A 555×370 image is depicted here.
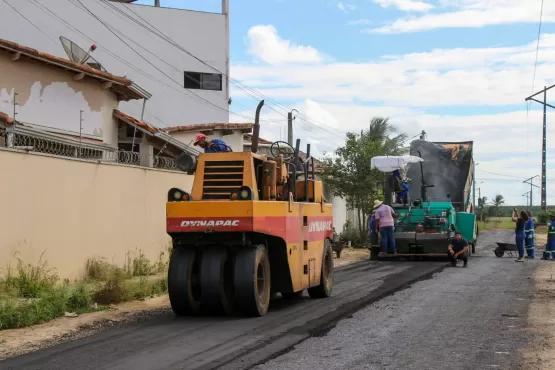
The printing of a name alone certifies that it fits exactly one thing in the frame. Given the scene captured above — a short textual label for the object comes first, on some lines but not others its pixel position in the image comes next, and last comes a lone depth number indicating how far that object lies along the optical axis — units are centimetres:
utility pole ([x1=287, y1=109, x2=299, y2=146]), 3744
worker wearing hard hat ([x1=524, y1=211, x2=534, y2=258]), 2534
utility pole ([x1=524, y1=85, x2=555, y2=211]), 5138
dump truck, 2284
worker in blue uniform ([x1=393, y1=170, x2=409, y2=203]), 2425
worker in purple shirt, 2259
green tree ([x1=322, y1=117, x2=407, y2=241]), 3100
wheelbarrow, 2520
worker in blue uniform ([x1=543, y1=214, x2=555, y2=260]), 2534
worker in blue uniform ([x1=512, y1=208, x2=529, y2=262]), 2423
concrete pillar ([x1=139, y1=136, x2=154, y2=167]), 2456
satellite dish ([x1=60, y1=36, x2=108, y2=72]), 2641
